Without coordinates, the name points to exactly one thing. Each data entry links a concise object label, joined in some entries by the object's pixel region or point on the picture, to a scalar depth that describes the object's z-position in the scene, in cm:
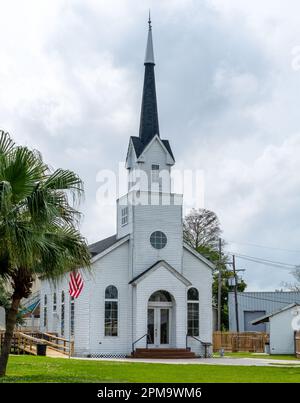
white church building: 3966
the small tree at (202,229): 7000
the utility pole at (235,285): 5932
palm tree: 1853
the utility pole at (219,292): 6004
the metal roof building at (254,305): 6838
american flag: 3631
